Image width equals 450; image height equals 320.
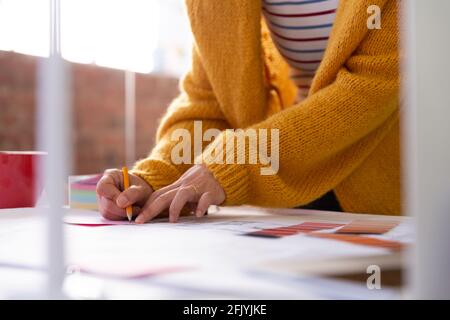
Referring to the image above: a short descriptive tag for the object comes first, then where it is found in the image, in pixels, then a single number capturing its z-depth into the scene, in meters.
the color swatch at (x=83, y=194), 0.72
